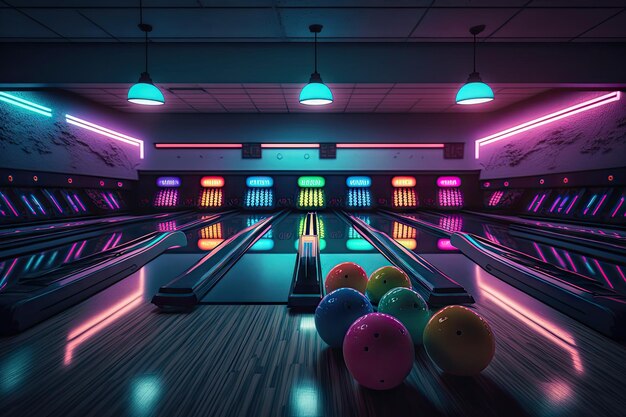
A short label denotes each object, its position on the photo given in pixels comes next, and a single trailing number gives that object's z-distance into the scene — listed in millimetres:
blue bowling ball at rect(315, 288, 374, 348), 1175
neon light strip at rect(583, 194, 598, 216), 4371
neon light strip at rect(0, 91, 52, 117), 4301
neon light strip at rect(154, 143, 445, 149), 6973
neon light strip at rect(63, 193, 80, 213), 5051
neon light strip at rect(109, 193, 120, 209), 6189
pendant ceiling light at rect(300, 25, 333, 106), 3764
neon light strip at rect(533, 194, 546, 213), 5355
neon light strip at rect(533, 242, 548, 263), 2434
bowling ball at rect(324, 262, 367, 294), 1654
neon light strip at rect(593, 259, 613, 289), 1886
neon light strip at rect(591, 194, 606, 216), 4223
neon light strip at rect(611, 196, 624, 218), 3982
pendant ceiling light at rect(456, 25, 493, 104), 3691
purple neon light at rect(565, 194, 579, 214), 4660
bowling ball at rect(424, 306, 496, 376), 990
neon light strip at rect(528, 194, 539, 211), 5535
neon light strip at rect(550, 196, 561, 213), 5033
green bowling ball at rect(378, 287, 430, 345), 1207
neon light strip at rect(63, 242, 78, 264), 2348
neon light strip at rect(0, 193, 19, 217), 4051
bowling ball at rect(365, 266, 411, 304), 1572
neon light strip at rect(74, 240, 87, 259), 2468
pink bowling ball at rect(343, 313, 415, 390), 911
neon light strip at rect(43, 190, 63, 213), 4728
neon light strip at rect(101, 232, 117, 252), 2754
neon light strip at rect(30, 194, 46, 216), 4473
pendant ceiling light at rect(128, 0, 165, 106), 3645
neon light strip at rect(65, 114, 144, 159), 5352
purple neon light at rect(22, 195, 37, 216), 4305
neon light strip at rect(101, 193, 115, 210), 5968
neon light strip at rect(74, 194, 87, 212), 5281
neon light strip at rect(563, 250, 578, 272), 2174
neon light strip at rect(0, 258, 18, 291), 1768
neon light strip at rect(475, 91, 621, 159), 4403
